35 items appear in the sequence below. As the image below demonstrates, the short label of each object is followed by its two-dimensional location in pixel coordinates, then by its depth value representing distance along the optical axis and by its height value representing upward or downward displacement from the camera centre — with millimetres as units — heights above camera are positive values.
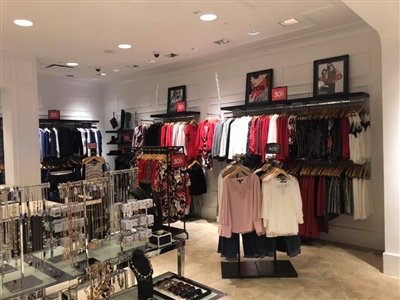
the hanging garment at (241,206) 3562 -692
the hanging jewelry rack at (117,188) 2326 -317
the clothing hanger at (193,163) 6262 -384
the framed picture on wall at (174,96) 6947 +995
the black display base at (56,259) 2005 -683
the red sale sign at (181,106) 6734 +744
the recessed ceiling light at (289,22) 4398 +1581
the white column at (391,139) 3661 -13
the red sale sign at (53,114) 7684 +738
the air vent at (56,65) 6672 +1617
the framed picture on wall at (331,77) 4699 +905
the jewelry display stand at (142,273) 2068 -799
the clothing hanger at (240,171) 3672 -325
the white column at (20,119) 5406 +463
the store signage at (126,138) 8031 +152
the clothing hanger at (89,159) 4773 -204
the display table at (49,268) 1721 -708
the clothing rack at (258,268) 3770 -1496
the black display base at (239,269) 3781 -1501
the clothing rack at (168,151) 4906 -114
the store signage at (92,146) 7809 -19
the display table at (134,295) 2128 -977
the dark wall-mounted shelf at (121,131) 8077 +342
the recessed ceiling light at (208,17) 4094 +1558
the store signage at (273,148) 3672 -81
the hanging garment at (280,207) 3506 -701
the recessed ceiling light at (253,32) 4802 +1581
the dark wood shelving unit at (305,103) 4570 +566
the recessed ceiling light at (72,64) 6452 +1597
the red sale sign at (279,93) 5250 +749
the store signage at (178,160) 4887 -255
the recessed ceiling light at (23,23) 4126 +1555
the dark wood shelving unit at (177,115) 6589 +577
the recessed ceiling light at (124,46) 5328 +1583
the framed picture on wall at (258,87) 5527 +915
